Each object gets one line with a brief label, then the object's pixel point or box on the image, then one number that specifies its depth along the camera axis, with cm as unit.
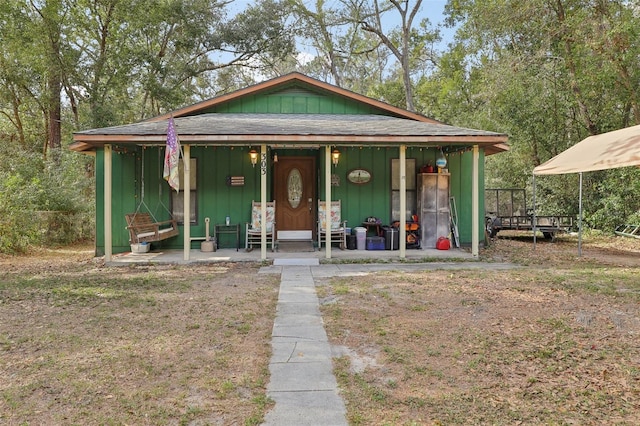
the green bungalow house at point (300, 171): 845
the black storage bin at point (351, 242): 934
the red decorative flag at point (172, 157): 707
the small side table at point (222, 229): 952
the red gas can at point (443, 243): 925
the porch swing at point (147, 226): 812
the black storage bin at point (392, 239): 930
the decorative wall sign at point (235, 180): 954
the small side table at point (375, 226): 955
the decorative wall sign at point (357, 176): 977
